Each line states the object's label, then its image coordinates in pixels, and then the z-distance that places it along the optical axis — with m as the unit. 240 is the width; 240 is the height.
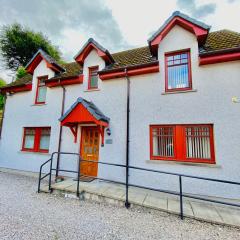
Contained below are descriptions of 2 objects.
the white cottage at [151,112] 5.88
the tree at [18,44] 23.61
